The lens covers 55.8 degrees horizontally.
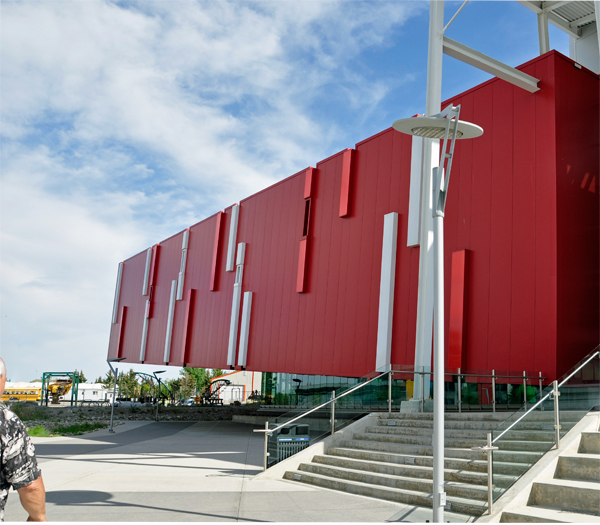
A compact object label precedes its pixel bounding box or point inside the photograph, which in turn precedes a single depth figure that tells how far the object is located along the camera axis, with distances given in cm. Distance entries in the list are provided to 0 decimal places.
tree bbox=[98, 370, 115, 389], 8249
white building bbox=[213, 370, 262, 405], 7225
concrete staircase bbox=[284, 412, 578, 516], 811
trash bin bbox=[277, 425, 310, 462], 1208
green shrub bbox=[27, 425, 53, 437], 2075
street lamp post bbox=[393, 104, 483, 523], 669
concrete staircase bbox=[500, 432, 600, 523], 700
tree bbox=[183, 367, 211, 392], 7744
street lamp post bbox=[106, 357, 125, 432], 2303
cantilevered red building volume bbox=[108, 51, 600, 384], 1426
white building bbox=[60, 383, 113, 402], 7775
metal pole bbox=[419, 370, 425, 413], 1379
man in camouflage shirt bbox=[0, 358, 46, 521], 333
